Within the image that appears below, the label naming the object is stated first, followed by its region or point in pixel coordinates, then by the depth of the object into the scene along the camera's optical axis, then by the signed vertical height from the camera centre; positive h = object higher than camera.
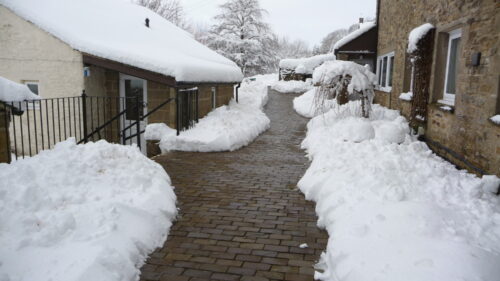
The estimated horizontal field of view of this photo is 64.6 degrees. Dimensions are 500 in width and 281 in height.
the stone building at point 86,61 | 10.10 +0.45
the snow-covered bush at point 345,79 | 9.54 +0.12
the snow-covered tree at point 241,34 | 32.47 +3.86
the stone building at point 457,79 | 5.18 +0.14
